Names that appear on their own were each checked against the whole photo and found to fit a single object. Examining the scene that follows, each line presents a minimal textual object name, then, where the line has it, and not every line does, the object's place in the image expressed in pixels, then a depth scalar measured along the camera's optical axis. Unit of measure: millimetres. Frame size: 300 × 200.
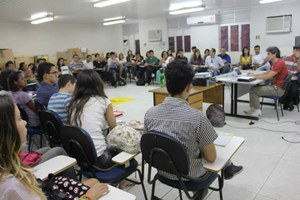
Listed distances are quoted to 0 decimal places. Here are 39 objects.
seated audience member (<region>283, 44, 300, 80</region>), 4762
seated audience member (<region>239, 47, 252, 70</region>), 8091
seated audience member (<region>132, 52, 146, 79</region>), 9406
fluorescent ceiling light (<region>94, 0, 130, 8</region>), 6123
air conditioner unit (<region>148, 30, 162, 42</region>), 12125
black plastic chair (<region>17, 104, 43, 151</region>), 3123
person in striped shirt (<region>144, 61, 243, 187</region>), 1525
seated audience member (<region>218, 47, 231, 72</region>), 8532
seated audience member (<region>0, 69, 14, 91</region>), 3286
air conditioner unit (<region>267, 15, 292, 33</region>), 8711
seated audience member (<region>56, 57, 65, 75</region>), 8803
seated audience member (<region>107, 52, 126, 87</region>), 9209
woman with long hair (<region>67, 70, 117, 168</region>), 1975
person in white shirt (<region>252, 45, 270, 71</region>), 7654
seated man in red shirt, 4246
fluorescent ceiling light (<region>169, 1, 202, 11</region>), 7788
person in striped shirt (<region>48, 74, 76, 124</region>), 2500
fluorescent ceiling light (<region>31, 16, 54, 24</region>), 9097
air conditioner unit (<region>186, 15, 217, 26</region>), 10211
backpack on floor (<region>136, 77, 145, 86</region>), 9055
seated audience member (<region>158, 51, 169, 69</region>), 9055
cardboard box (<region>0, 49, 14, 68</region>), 9773
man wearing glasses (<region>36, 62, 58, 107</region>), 3193
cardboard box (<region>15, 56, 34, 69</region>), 10344
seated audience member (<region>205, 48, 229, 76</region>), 7962
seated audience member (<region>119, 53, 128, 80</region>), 9790
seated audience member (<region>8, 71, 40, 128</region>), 3145
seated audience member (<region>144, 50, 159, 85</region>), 9070
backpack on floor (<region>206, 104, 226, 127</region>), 3123
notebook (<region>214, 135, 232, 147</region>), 1800
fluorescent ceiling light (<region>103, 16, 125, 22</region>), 10633
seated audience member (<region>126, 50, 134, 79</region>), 10029
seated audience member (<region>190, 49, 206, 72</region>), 8508
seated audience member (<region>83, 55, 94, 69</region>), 9573
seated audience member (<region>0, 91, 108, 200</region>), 963
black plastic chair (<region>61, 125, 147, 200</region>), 1800
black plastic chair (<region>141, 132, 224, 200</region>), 1511
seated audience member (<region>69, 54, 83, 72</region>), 9211
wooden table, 3910
